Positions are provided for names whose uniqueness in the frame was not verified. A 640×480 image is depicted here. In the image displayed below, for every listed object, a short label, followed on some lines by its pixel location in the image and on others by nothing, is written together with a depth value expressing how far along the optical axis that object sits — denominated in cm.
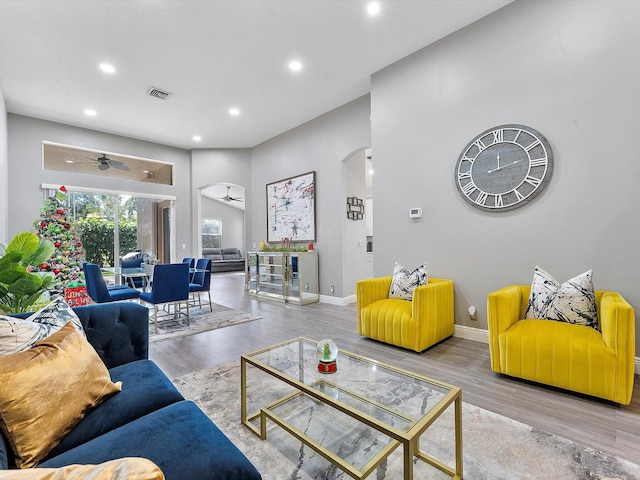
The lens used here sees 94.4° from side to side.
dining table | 443
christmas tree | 498
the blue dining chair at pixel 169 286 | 378
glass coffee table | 128
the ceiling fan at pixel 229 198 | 1183
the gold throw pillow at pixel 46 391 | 102
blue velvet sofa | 97
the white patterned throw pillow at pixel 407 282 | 337
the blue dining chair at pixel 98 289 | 379
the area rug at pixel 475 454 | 145
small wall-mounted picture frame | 543
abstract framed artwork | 583
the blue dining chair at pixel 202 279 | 484
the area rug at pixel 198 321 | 380
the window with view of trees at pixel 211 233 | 1309
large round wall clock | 291
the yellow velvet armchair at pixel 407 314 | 293
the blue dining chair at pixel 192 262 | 566
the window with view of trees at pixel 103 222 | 620
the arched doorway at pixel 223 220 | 1277
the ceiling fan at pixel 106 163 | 625
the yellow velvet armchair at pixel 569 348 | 197
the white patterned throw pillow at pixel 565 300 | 235
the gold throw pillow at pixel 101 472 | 54
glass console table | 552
